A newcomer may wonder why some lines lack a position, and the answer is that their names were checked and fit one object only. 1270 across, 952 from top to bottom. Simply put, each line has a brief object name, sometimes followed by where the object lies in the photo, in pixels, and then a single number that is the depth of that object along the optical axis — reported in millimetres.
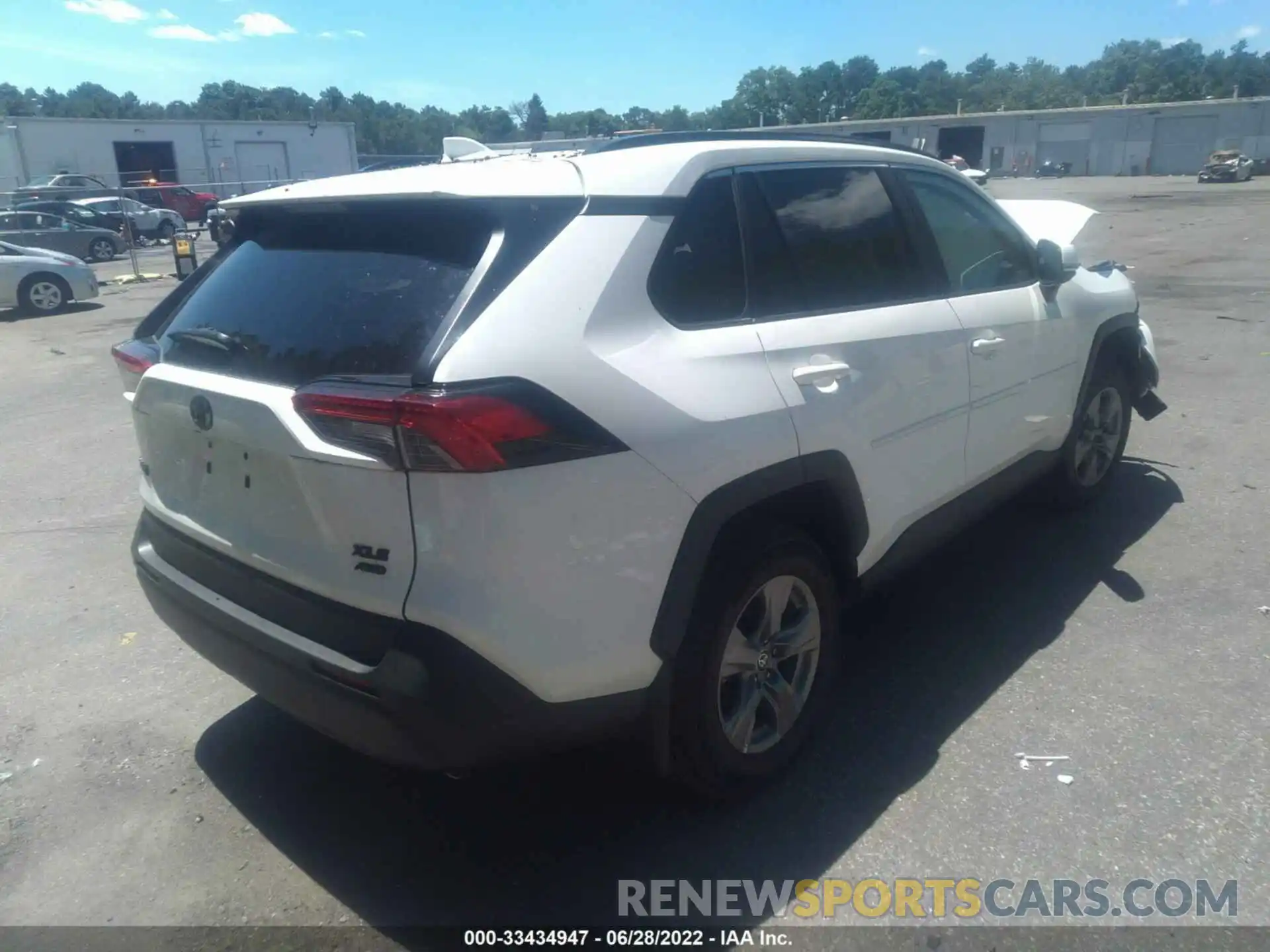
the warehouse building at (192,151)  44750
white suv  2191
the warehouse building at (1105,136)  65625
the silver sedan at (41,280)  15125
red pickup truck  36062
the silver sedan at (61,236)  23219
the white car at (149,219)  29717
